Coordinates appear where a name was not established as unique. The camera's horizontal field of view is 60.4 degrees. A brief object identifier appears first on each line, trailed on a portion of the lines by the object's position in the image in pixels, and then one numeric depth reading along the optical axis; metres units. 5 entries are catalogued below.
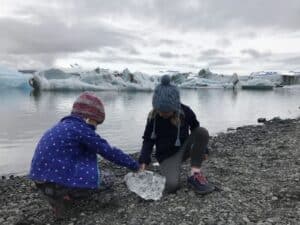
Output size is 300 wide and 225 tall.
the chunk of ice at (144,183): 3.28
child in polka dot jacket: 2.73
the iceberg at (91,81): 33.85
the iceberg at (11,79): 31.74
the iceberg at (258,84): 52.30
